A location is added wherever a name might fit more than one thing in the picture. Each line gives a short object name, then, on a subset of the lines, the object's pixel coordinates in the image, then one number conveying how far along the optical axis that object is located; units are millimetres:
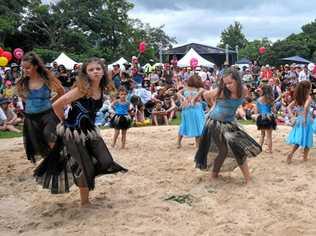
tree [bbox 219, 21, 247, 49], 73998
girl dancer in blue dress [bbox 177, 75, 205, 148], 7589
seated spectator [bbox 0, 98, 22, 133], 10385
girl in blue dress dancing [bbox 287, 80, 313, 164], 6415
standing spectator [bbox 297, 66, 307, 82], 15853
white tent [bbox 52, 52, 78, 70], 20919
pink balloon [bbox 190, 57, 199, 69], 18366
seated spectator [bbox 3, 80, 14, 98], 11580
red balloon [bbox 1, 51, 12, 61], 13484
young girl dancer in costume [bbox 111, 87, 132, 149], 7666
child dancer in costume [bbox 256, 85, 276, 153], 7259
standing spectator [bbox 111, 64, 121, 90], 11696
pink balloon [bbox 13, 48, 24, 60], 15822
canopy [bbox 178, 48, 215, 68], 23132
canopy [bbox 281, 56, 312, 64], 26176
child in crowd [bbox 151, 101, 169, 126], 11738
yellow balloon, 12734
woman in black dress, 4306
